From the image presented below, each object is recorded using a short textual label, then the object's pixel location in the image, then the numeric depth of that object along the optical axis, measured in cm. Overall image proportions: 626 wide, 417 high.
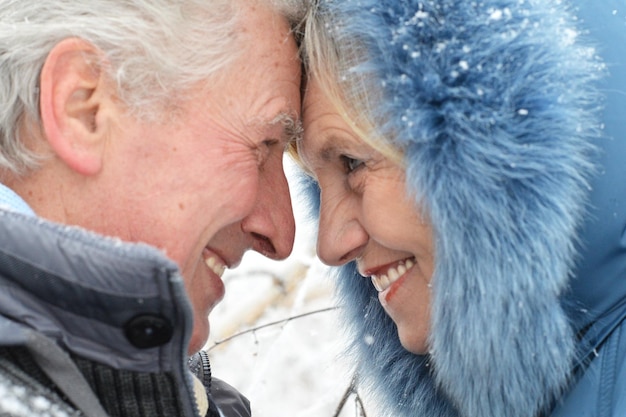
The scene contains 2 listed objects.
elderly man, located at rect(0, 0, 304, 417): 58
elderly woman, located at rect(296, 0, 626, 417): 64
